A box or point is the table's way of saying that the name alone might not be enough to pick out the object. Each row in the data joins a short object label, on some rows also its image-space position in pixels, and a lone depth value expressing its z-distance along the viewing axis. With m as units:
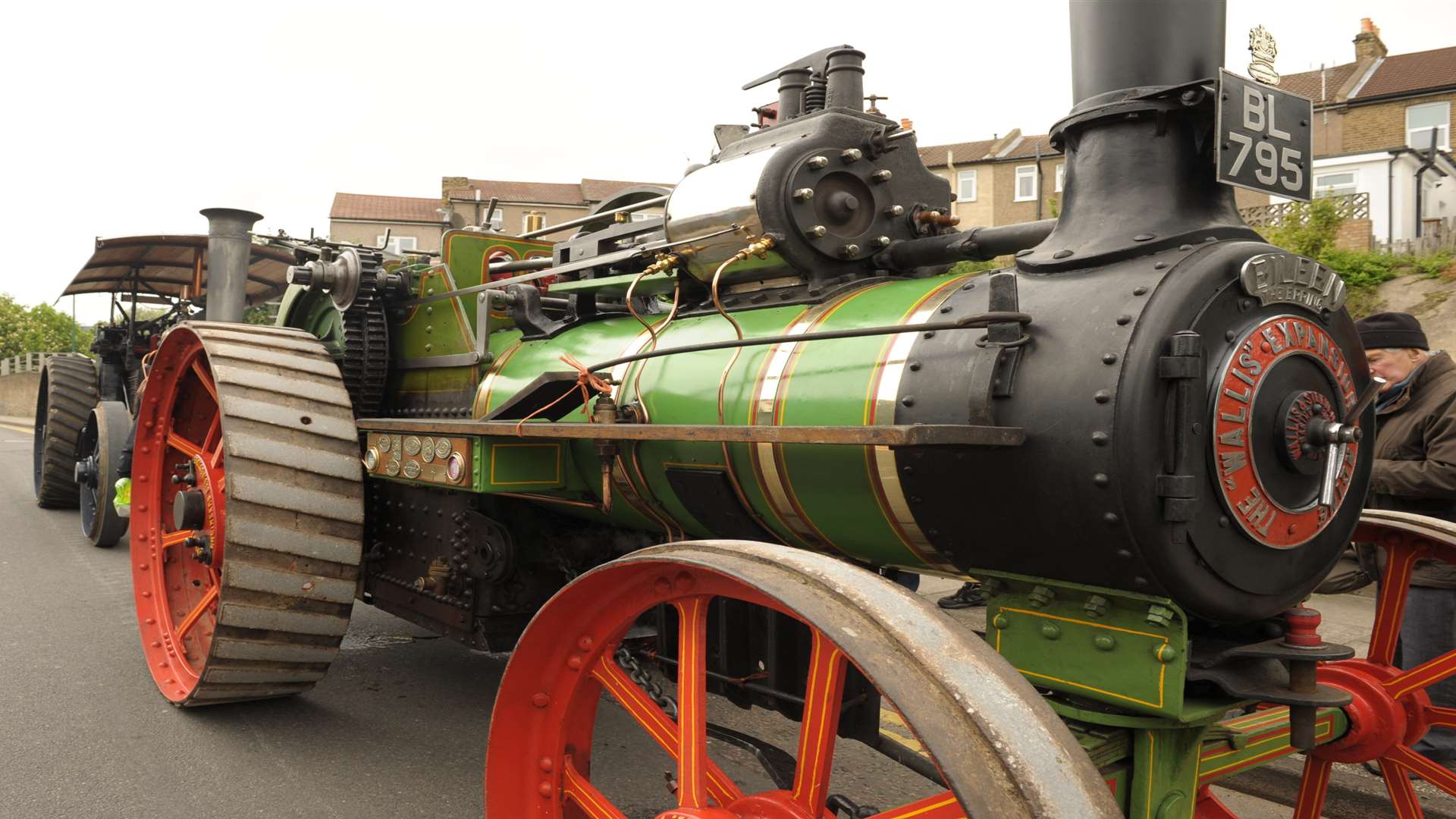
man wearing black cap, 3.31
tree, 52.56
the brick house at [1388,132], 22.52
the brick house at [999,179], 32.59
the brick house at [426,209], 39.50
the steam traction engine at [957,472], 1.75
